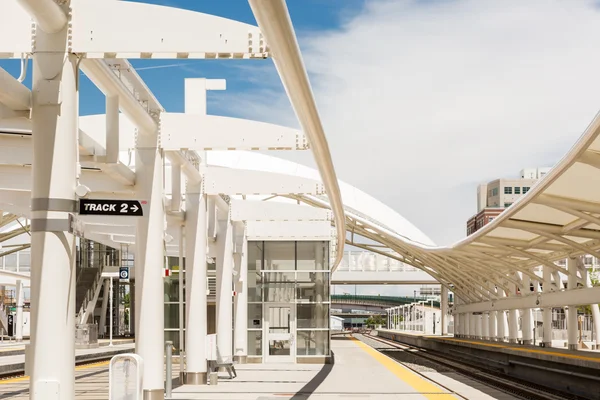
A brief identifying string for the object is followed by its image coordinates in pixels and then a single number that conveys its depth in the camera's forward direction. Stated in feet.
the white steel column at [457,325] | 183.36
